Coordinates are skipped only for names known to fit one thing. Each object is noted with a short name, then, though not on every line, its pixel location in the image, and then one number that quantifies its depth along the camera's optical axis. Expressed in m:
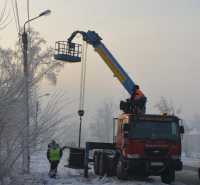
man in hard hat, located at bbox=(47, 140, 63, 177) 24.93
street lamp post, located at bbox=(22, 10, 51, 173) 13.76
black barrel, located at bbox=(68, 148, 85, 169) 25.80
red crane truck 22.31
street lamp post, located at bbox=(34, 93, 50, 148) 13.91
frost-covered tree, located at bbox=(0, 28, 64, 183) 13.37
